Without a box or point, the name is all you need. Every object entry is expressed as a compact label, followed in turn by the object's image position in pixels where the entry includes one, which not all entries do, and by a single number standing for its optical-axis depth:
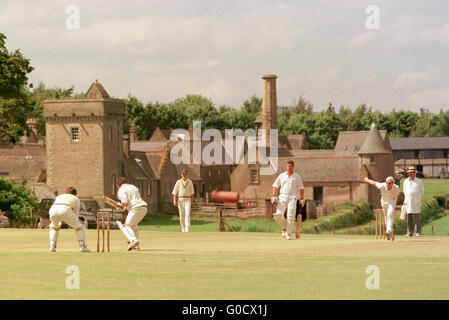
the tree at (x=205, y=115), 157.76
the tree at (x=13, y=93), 61.94
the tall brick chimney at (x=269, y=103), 119.56
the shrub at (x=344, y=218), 73.65
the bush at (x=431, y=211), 82.06
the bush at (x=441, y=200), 94.55
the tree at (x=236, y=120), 162.62
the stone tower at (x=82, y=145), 83.75
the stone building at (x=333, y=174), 98.00
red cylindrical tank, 92.06
